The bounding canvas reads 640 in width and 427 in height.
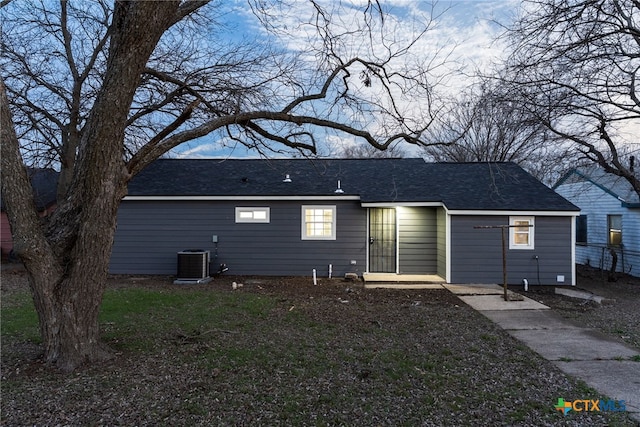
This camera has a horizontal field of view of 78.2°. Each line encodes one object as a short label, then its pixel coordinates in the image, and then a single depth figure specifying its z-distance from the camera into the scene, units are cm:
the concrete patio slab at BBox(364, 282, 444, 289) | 979
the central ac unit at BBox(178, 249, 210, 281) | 1077
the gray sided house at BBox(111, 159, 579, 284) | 1127
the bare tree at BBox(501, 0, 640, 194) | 703
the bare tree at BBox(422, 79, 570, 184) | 840
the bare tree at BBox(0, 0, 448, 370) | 402
